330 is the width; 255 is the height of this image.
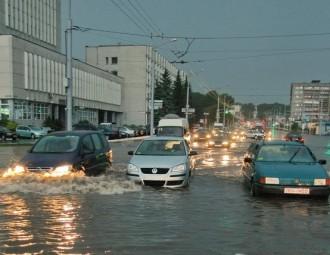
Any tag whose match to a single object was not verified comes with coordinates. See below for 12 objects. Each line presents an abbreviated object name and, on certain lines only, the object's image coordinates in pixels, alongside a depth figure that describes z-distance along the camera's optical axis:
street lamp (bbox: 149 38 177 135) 43.49
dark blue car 11.79
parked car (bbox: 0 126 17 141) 42.78
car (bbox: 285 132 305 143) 46.17
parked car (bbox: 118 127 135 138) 59.18
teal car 10.65
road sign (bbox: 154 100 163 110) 48.52
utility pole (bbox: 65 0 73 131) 25.76
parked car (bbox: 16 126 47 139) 46.88
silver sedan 12.13
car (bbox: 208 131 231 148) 35.91
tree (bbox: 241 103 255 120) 178.75
